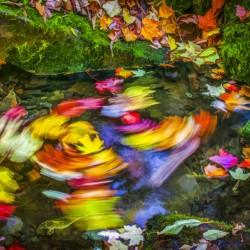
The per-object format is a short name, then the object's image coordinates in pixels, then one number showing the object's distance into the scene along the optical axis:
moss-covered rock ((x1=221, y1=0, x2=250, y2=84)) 3.50
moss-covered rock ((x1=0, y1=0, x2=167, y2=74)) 3.69
